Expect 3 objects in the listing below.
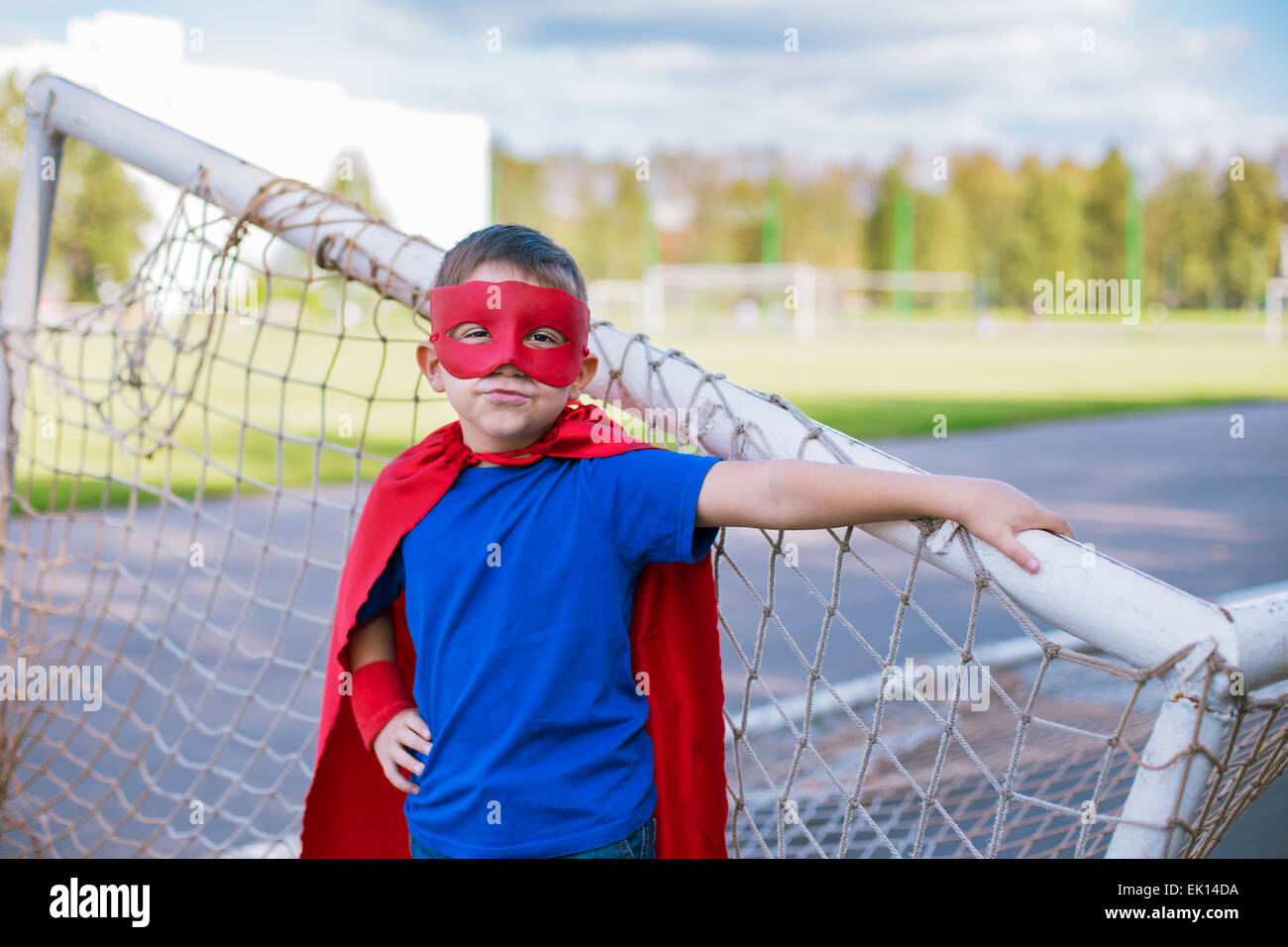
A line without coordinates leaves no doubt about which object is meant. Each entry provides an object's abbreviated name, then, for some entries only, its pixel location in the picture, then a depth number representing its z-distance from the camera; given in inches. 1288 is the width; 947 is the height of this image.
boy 64.4
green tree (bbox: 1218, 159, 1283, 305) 1980.8
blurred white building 1560.0
